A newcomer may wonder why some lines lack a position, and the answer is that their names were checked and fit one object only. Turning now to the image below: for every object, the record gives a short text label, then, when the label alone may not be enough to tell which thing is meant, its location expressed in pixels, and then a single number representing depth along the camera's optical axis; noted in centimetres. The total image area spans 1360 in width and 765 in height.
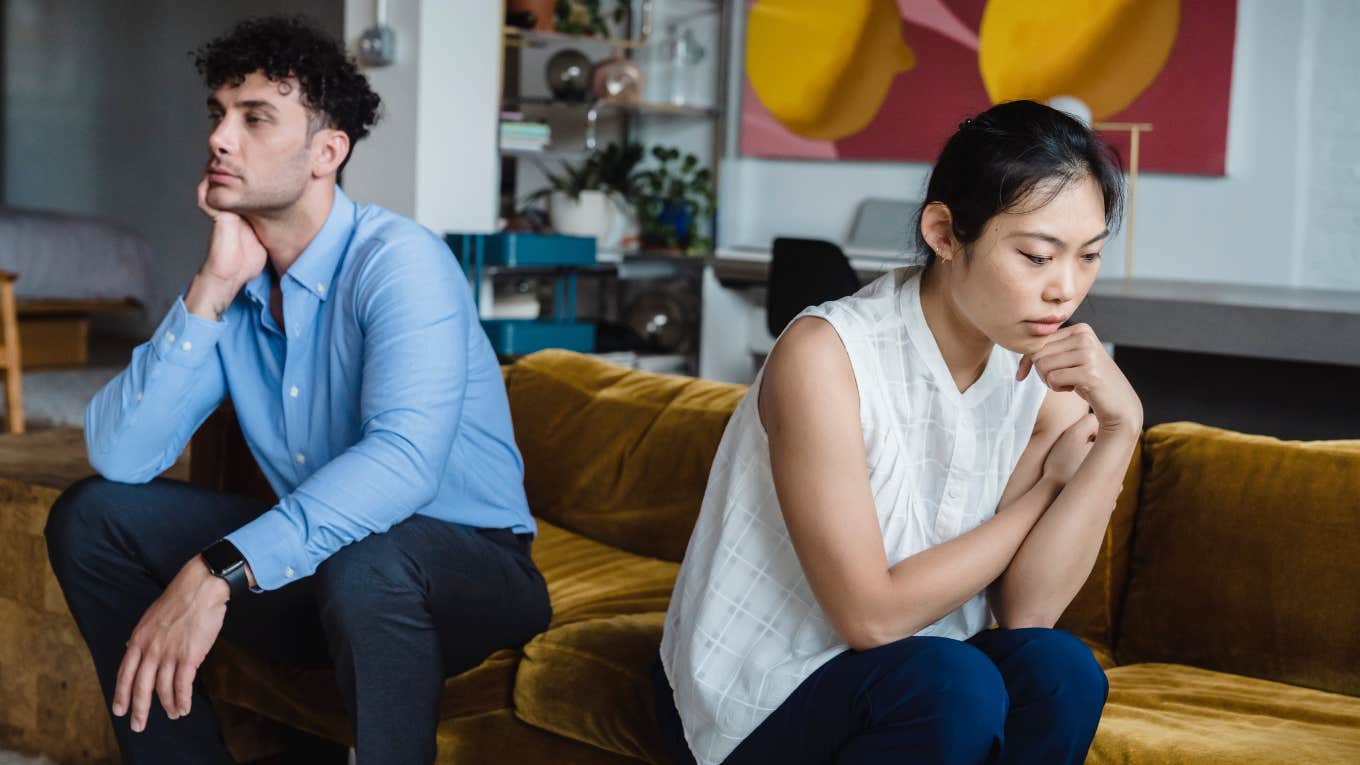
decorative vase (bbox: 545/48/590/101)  520
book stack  469
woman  132
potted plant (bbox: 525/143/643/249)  511
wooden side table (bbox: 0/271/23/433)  427
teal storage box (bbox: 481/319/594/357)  412
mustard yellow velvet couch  171
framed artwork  452
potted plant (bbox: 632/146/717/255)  542
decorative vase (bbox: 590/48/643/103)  525
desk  504
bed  623
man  159
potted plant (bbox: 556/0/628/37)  507
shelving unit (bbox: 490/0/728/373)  534
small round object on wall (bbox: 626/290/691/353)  543
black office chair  409
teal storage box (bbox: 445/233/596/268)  423
